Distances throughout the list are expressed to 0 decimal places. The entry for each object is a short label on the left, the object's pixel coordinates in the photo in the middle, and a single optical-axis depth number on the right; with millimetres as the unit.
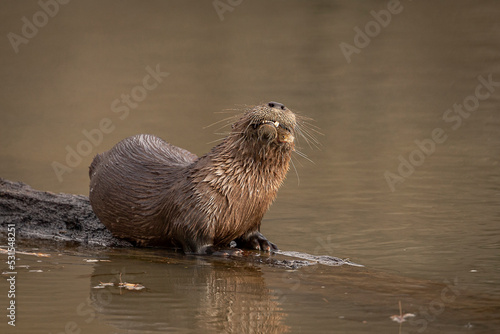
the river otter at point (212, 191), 13117
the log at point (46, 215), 14719
